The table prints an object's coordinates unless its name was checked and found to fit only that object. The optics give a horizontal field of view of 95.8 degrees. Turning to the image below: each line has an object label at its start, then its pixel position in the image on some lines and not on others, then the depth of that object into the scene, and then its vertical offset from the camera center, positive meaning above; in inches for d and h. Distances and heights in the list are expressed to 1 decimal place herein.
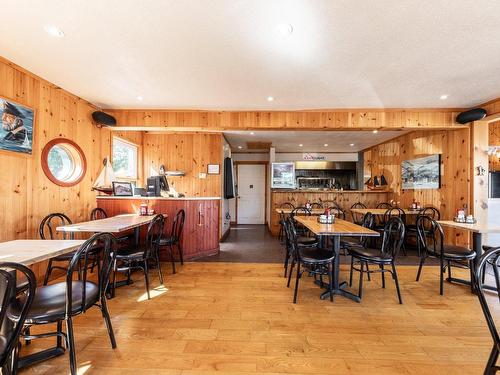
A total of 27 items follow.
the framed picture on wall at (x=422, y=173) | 182.7 +14.0
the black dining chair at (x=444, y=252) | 104.7 -30.7
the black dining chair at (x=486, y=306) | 45.3 -23.4
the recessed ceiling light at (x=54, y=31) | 79.7 +56.2
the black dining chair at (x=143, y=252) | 99.3 -29.8
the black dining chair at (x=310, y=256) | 94.9 -29.4
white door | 308.0 -7.5
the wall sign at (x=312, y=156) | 321.1 +45.4
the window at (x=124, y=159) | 182.9 +24.1
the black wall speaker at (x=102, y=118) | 147.7 +45.3
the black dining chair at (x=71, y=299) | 52.7 -28.9
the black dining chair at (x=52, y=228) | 101.7 -21.1
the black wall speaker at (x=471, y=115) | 141.2 +47.0
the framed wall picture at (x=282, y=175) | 276.4 +15.6
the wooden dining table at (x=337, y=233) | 93.7 -18.6
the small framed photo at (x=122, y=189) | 152.3 -1.5
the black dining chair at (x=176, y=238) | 128.2 -29.8
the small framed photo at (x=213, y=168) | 207.2 +17.3
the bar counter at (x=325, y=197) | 233.9 -9.4
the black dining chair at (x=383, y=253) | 96.6 -29.1
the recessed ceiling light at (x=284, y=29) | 76.9 +55.3
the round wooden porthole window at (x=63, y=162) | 120.3 +14.5
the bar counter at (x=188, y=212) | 149.9 -16.9
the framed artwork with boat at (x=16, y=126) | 98.7 +27.4
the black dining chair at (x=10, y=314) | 38.9 -26.1
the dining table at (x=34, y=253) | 55.0 -17.7
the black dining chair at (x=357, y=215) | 217.3 -26.4
